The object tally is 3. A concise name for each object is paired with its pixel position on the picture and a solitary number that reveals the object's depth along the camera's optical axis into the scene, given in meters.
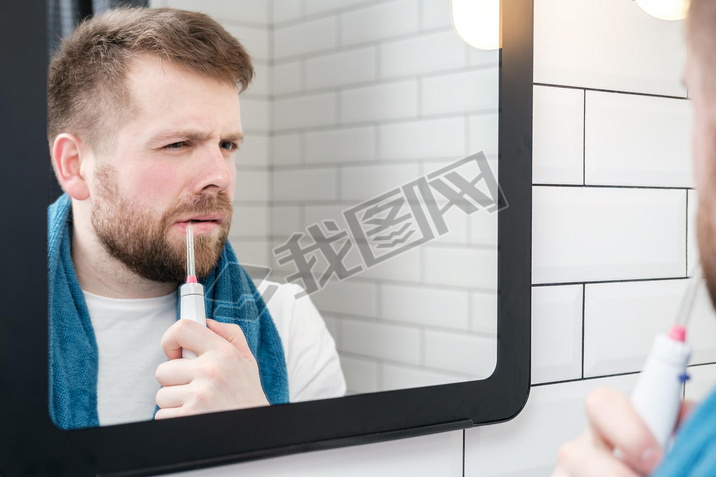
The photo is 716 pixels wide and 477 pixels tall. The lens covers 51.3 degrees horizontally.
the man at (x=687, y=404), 0.45
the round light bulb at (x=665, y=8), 0.93
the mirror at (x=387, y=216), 0.67
